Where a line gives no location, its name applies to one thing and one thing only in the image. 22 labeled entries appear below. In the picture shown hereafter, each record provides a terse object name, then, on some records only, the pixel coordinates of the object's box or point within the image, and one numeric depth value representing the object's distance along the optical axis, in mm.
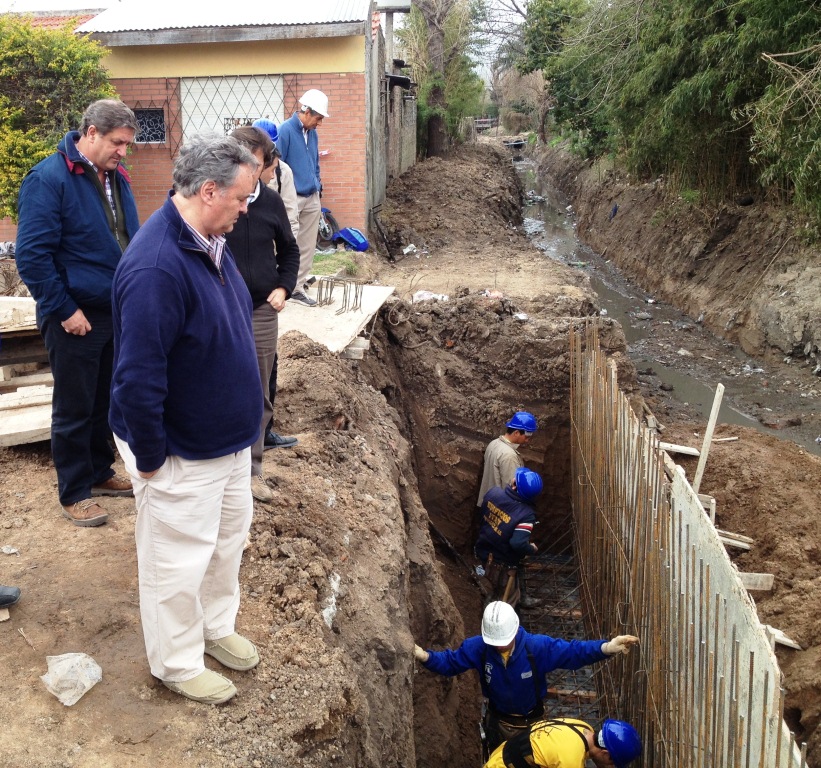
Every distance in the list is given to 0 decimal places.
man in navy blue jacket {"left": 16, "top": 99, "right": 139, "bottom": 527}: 3346
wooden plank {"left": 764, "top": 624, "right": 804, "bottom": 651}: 4598
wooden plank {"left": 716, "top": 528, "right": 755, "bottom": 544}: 5791
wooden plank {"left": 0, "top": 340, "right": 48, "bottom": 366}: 5117
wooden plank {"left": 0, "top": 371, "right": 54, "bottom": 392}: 4949
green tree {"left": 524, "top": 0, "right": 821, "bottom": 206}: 9172
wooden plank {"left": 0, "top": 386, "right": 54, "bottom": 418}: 4574
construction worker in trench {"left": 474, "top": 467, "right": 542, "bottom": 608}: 6406
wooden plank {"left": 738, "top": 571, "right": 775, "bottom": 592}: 5125
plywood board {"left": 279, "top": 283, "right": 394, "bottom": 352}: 6281
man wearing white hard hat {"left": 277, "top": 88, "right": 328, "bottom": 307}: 6008
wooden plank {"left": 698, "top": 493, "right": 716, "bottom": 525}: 6051
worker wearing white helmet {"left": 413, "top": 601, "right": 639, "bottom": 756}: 4277
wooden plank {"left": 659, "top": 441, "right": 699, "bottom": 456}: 7141
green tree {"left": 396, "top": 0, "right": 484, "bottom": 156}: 22844
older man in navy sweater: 2324
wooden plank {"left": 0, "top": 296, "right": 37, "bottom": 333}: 4973
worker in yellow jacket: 3844
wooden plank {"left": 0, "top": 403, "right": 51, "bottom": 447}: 4242
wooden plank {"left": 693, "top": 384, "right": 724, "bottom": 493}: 5324
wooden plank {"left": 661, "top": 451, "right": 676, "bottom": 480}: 4707
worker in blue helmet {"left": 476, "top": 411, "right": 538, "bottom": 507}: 7027
